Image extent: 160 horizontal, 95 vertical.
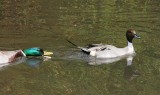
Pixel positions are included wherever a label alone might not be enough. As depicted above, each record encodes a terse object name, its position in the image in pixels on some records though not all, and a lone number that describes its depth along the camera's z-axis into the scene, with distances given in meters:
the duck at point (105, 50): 14.25
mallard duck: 13.52
